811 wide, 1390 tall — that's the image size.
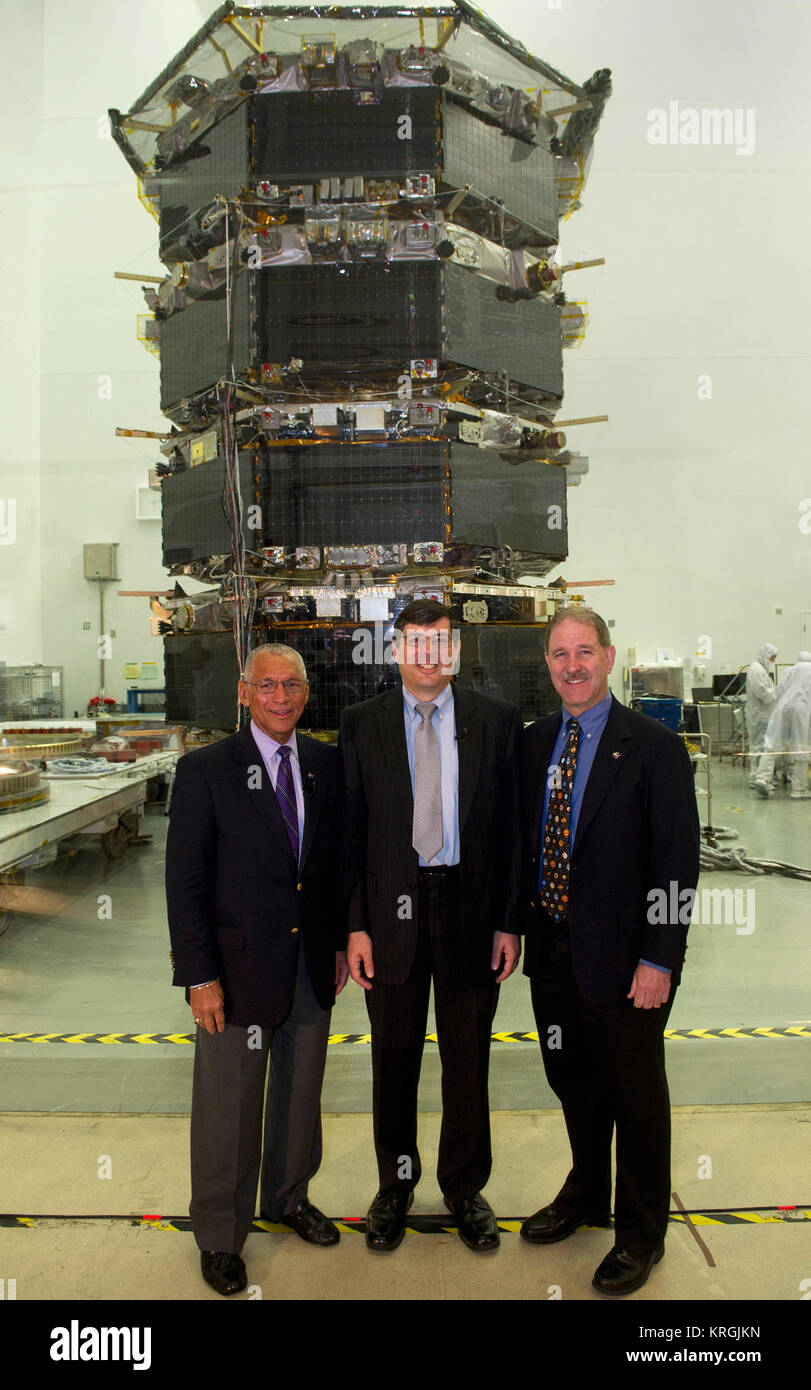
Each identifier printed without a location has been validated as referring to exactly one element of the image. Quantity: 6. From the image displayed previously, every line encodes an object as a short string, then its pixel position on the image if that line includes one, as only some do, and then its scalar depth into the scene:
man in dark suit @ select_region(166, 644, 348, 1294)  2.56
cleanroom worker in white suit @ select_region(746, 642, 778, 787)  10.86
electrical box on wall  10.96
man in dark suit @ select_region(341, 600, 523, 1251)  2.68
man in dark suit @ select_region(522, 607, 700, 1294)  2.48
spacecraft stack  4.89
